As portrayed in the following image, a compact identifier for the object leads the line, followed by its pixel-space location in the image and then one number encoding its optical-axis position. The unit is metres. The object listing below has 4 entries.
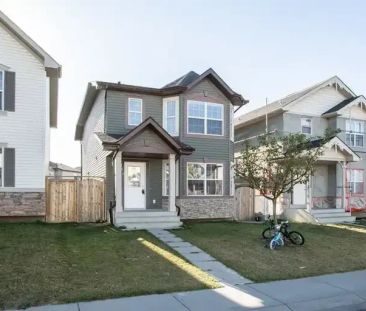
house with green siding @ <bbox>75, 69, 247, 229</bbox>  18.23
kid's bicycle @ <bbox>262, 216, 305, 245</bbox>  13.07
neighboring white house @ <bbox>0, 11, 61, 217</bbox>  16.06
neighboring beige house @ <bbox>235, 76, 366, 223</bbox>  21.88
